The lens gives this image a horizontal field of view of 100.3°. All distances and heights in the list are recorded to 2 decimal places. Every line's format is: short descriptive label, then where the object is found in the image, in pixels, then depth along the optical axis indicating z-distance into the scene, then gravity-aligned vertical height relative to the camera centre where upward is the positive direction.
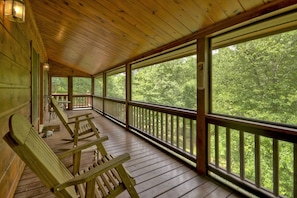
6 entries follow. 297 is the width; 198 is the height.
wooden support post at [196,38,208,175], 1.68 -0.11
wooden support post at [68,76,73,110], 6.78 +0.52
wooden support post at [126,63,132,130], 3.41 +0.29
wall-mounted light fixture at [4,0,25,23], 1.11 +0.83
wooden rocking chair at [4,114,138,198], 0.70 -0.47
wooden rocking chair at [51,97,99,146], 2.03 -0.55
